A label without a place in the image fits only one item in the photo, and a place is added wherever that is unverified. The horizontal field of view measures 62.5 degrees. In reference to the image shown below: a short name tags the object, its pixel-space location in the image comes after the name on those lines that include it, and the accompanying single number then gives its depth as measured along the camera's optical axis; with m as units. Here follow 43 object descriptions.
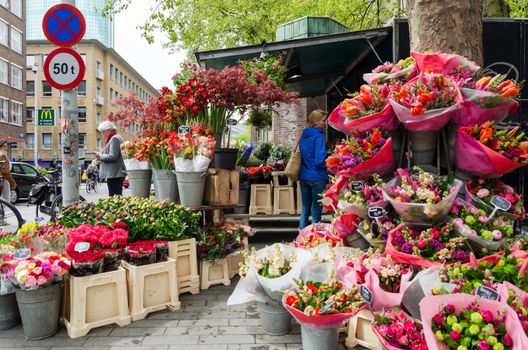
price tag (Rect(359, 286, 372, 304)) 2.79
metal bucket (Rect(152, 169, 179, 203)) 4.93
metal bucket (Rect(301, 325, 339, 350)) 2.86
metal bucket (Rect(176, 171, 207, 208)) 4.58
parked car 13.74
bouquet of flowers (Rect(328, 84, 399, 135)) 3.17
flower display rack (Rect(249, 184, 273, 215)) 7.22
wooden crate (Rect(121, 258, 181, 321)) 3.71
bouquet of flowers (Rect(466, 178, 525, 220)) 3.08
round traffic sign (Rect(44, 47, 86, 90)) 4.89
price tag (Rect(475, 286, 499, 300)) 2.24
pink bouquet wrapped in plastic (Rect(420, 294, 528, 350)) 1.96
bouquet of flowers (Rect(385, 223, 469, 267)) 2.79
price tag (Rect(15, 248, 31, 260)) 3.40
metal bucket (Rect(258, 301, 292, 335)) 3.35
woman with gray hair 6.71
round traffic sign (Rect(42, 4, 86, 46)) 4.87
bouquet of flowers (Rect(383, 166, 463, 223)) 2.86
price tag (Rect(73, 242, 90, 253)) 3.43
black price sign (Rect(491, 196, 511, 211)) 2.91
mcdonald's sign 10.26
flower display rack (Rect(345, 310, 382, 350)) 3.08
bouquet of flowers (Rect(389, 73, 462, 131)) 2.95
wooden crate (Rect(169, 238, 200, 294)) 4.36
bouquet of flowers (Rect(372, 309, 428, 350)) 2.29
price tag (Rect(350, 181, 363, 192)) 3.40
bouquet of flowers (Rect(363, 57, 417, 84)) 3.39
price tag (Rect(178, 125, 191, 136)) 4.67
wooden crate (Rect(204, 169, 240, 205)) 4.80
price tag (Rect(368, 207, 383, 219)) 3.16
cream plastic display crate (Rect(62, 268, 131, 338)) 3.39
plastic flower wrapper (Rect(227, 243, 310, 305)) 3.24
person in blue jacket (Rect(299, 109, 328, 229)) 5.84
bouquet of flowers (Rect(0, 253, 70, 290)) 3.21
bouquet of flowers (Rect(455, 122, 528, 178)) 3.00
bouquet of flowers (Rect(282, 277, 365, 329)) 2.78
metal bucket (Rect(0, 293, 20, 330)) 3.50
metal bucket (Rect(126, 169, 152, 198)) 5.23
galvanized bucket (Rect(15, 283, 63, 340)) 3.29
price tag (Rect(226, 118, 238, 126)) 5.18
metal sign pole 5.02
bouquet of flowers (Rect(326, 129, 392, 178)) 3.30
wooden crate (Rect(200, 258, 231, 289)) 4.63
